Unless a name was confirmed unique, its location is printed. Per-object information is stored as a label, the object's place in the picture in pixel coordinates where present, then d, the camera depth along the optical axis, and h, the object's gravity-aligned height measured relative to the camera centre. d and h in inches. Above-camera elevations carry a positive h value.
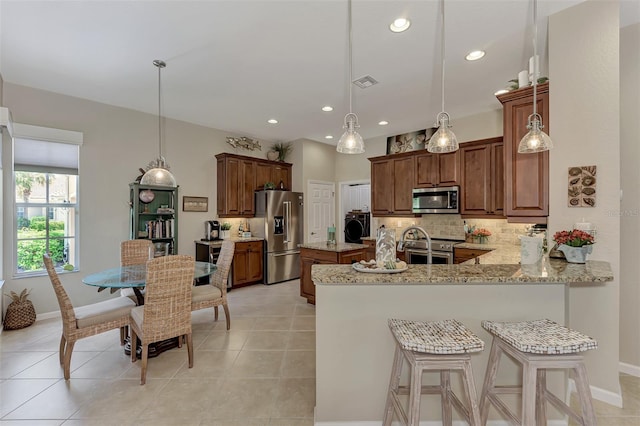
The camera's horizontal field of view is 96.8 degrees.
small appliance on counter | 205.5 -12.6
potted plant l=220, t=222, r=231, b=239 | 213.6 -12.9
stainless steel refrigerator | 220.4 -13.6
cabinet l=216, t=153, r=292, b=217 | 212.2 +24.5
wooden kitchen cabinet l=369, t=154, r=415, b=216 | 201.2 +21.1
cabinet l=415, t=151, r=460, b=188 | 179.3 +28.6
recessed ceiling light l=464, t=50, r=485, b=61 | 110.5 +62.7
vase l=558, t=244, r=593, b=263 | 78.2 -11.0
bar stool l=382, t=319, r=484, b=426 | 52.6 -27.3
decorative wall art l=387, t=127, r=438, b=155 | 210.8 +56.3
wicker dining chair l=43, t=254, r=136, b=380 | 93.0 -37.0
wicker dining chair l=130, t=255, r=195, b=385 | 91.6 -31.0
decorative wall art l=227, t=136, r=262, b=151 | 223.8 +56.9
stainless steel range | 172.9 -23.7
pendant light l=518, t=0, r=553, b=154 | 73.9 +19.1
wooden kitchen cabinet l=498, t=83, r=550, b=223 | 95.3 +16.4
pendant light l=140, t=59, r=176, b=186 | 121.4 +16.6
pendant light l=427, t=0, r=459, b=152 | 77.0 +20.4
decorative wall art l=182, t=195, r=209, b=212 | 198.8 +6.3
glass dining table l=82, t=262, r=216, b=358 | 100.9 -25.3
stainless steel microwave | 177.6 +8.7
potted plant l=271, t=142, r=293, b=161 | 249.3 +57.0
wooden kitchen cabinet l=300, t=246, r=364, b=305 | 154.8 -26.1
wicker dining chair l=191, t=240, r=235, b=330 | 125.5 -35.6
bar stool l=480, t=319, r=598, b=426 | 52.0 -27.1
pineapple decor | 131.7 -47.3
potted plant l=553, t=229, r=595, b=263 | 78.1 -8.8
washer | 270.8 -13.6
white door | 250.8 +3.5
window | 141.9 +5.4
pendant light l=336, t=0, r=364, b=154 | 78.7 +20.3
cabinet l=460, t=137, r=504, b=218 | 162.6 +20.6
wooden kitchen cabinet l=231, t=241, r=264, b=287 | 204.7 -38.2
